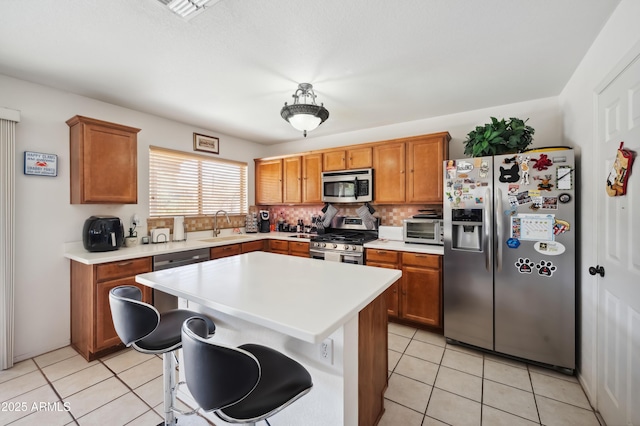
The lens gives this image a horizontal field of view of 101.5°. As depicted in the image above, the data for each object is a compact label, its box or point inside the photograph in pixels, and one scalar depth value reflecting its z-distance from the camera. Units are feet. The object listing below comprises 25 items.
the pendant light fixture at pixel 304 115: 6.64
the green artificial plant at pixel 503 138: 8.09
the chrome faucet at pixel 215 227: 13.52
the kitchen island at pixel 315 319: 3.55
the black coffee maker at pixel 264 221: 15.26
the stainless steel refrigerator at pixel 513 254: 7.00
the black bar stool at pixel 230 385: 2.86
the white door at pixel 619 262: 4.39
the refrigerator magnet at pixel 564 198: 6.87
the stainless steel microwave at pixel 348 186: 11.84
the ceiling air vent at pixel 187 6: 4.86
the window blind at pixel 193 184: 11.44
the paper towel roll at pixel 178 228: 11.55
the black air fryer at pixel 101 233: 8.59
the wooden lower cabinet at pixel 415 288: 9.27
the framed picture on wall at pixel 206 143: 12.69
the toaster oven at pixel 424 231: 10.05
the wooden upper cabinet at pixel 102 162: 8.40
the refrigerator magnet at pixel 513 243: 7.51
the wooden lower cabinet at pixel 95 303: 7.82
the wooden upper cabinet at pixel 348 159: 11.95
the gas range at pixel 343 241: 11.02
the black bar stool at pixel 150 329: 4.14
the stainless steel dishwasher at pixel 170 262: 9.25
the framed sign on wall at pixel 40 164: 7.97
